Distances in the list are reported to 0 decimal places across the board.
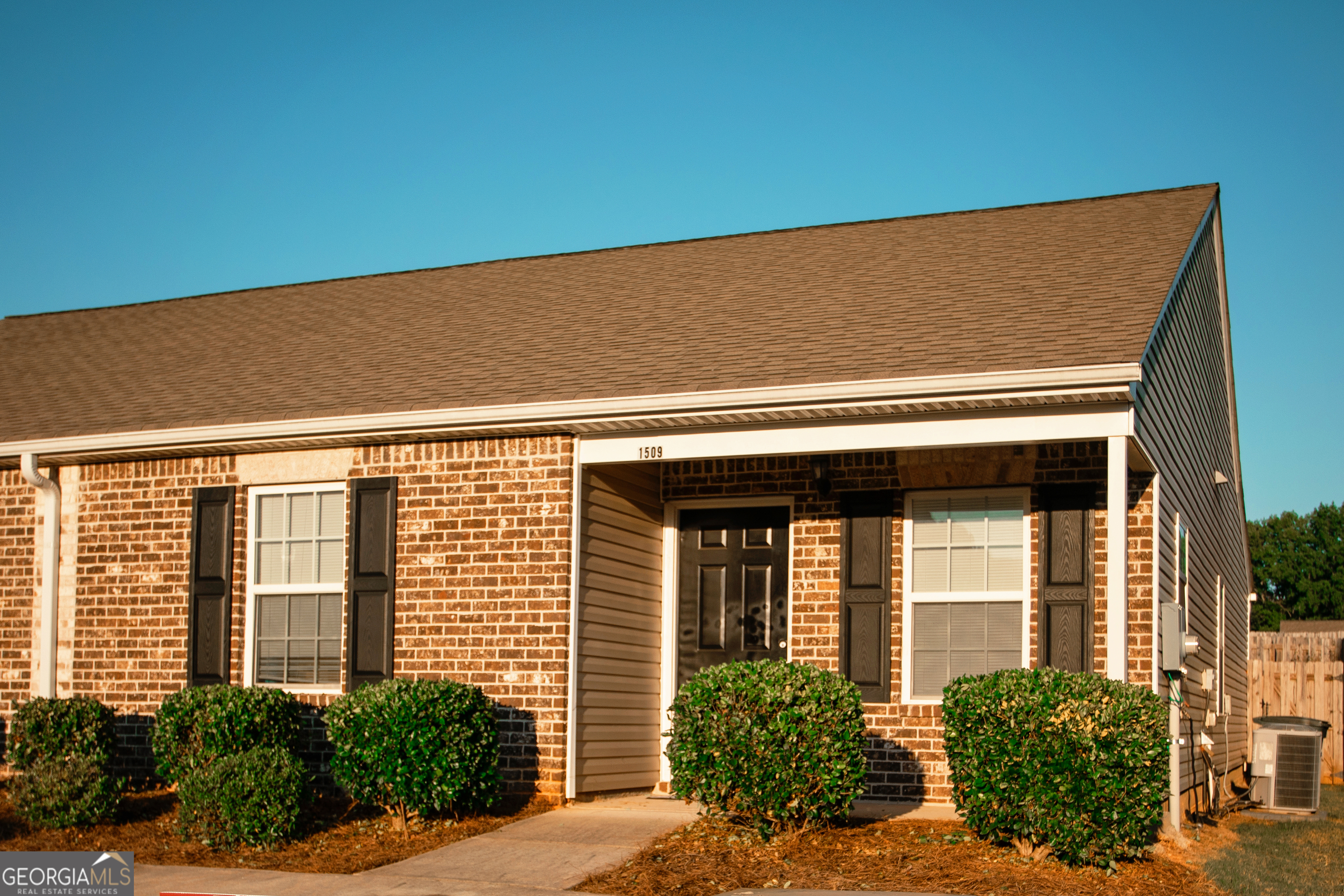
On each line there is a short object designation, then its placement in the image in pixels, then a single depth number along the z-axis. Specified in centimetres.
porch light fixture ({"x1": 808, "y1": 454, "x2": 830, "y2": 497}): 995
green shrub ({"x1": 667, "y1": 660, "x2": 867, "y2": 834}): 768
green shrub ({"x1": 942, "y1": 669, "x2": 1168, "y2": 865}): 712
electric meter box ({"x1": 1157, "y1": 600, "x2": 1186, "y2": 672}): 869
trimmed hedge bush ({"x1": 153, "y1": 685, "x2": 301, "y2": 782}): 948
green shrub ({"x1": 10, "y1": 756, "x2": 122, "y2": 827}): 925
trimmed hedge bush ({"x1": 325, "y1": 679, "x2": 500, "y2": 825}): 866
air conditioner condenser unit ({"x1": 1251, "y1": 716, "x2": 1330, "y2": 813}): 1235
